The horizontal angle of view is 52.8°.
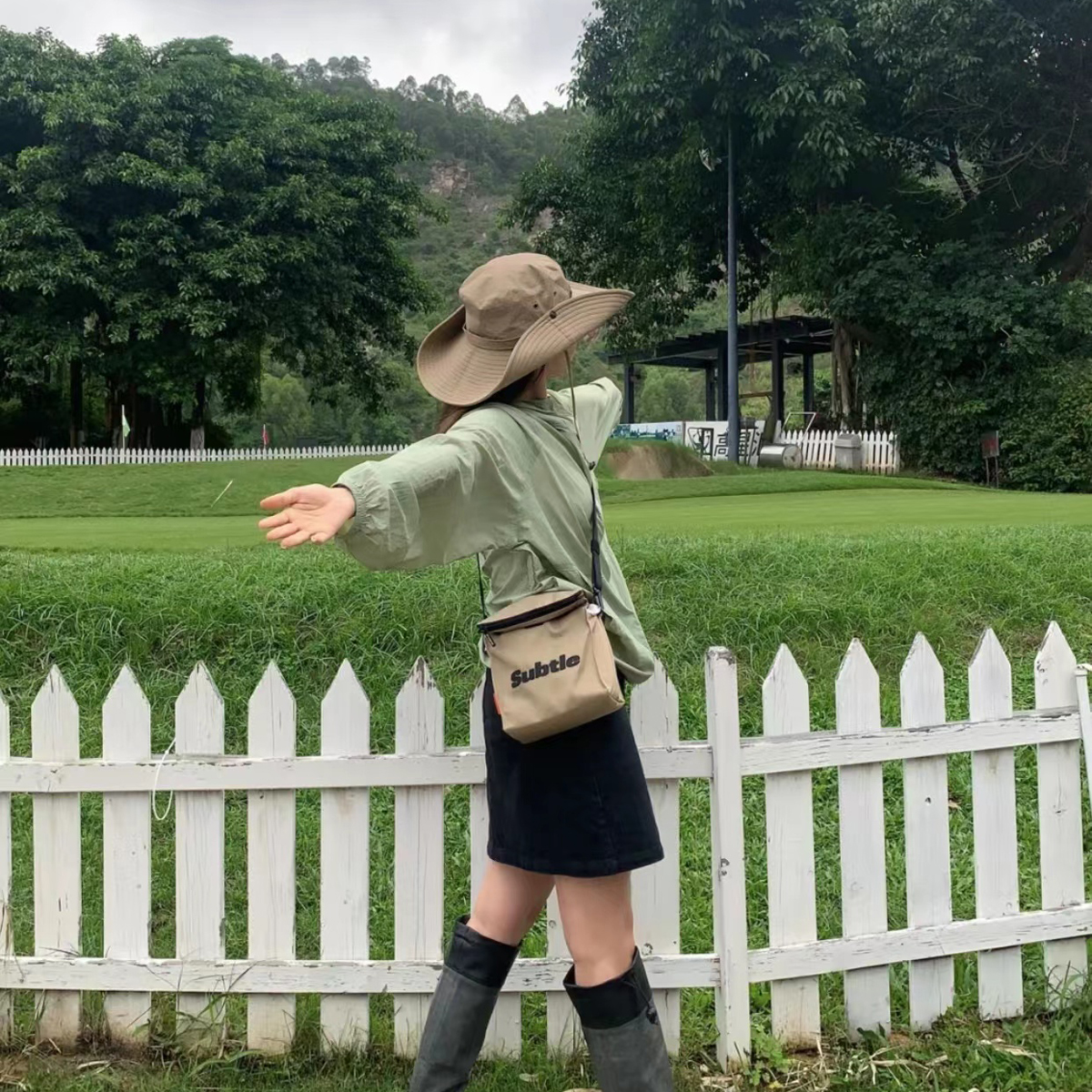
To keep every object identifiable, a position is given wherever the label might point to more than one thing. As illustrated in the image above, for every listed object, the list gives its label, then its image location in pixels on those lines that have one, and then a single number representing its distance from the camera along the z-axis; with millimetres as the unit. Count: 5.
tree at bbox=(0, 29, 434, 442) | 26047
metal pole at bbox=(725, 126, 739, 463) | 23070
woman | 2039
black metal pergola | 30312
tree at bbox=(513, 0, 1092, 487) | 20859
